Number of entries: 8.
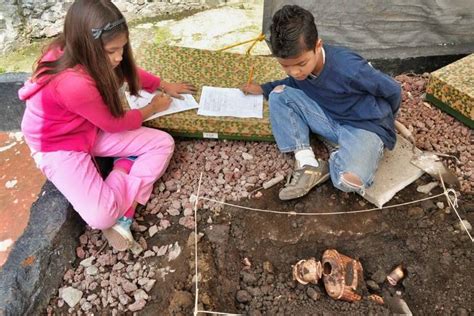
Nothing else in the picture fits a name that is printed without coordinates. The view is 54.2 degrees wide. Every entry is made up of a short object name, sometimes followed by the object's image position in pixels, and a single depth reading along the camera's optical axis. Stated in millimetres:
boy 2227
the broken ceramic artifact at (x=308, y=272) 2161
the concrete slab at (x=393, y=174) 2543
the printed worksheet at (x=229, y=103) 2832
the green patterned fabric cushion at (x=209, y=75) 2793
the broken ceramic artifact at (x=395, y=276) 2233
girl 2175
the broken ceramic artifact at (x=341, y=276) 2111
